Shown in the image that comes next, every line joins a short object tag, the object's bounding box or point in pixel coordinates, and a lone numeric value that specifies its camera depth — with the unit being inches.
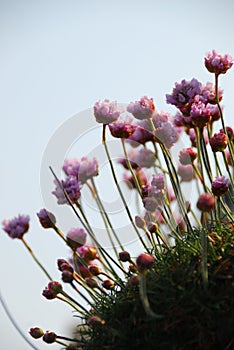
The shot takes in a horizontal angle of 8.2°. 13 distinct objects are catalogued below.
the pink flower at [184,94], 43.0
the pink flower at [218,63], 43.7
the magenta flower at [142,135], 44.5
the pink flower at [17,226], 44.4
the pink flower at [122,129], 43.3
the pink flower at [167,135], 43.4
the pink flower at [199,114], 42.8
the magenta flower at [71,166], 44.0
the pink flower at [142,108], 43.5
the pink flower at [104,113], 43.4
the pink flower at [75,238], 43.1
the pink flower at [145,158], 45.0
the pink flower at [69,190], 43.2
